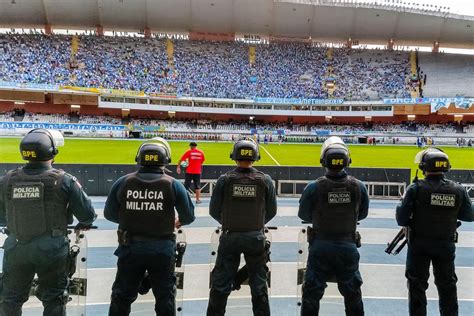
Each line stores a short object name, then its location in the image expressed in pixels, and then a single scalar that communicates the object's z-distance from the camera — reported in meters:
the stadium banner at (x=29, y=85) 47.43
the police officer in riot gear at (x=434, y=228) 4.26
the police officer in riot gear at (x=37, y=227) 3.71
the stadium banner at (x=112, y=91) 50.76
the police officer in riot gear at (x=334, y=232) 3.97
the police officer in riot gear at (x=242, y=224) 4.12
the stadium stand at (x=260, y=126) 50.28
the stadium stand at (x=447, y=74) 59.09
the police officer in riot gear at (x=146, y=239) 3.78
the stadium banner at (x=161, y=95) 54.58
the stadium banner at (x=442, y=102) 53.56
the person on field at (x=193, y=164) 11.68
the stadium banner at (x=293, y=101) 57.19
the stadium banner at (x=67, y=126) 38.31
